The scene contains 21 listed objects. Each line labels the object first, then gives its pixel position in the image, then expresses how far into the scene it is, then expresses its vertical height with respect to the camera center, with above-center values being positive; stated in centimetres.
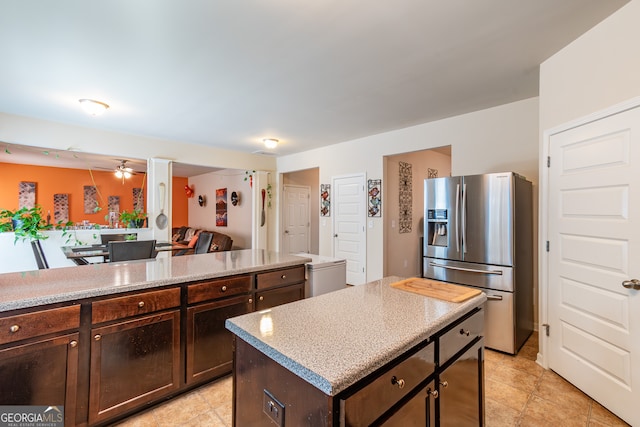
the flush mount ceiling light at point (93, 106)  325 +125
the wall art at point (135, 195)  852 +56
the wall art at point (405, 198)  513 +31
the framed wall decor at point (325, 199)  554 +29
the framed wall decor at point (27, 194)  679 +46
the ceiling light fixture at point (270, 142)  486 +123
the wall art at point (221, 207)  803 +20
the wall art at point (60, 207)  721 +17
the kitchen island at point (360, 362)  83 -51
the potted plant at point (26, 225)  349 -14
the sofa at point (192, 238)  634 -63
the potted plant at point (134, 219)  458 -8
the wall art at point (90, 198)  766 +42
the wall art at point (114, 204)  804 +28
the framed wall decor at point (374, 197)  470 +28
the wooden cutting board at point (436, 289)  149 -43
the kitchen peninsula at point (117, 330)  146 -70
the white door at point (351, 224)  494 -18
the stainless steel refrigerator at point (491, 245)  267 -31
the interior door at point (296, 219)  678 -12
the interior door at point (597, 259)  180 -32
